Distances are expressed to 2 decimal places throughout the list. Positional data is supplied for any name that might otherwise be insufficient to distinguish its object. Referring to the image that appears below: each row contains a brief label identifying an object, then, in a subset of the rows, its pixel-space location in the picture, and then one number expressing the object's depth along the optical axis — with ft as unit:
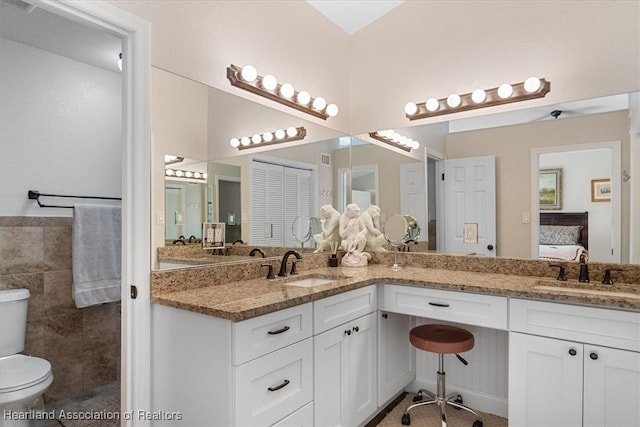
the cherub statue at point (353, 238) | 8.89
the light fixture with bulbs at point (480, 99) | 7.23
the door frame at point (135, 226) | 5.23
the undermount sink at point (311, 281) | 6.91
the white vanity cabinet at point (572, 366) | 5.15
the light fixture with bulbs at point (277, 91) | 6.97
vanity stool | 6.54
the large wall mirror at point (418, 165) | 6.61
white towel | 7.95
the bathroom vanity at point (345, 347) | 4.62
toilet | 5.93
